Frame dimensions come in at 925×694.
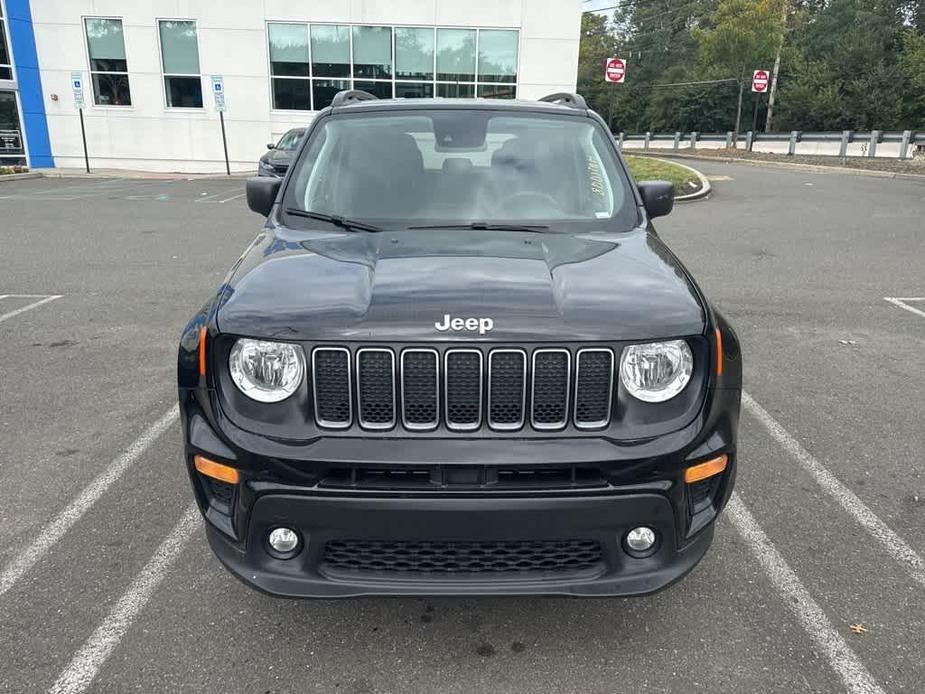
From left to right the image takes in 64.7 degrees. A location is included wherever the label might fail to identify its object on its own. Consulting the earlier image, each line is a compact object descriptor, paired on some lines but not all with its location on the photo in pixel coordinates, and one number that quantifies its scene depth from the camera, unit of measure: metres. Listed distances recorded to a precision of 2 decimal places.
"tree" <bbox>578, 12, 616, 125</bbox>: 75.62
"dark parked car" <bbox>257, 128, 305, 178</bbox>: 14.41
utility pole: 47.41
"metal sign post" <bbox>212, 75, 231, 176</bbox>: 21.86
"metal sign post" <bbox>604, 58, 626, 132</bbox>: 27.38
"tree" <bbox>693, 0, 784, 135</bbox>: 44.94
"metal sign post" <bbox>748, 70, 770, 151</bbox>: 40.97
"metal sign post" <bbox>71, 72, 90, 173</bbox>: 22.55
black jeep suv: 2.22
